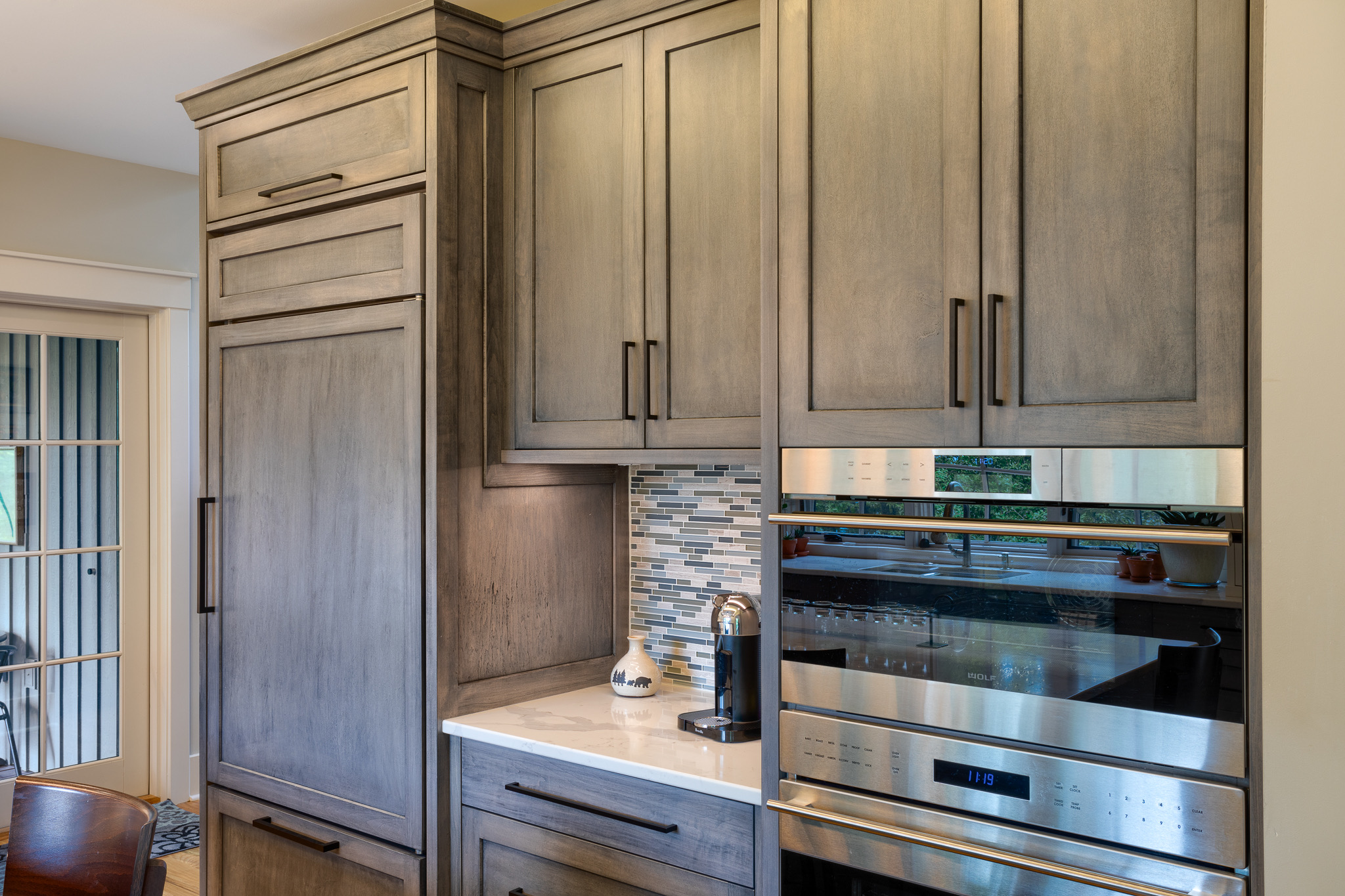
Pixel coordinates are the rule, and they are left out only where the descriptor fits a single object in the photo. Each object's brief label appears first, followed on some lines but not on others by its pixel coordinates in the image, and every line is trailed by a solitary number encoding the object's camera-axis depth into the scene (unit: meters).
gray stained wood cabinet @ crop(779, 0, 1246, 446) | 1.31
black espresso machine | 2.07
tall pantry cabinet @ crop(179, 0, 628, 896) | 2.23
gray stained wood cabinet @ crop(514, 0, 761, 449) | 1.96
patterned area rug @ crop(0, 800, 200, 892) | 3.83
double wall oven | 1.30
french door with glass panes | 3.88
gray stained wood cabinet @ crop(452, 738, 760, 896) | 1.80
